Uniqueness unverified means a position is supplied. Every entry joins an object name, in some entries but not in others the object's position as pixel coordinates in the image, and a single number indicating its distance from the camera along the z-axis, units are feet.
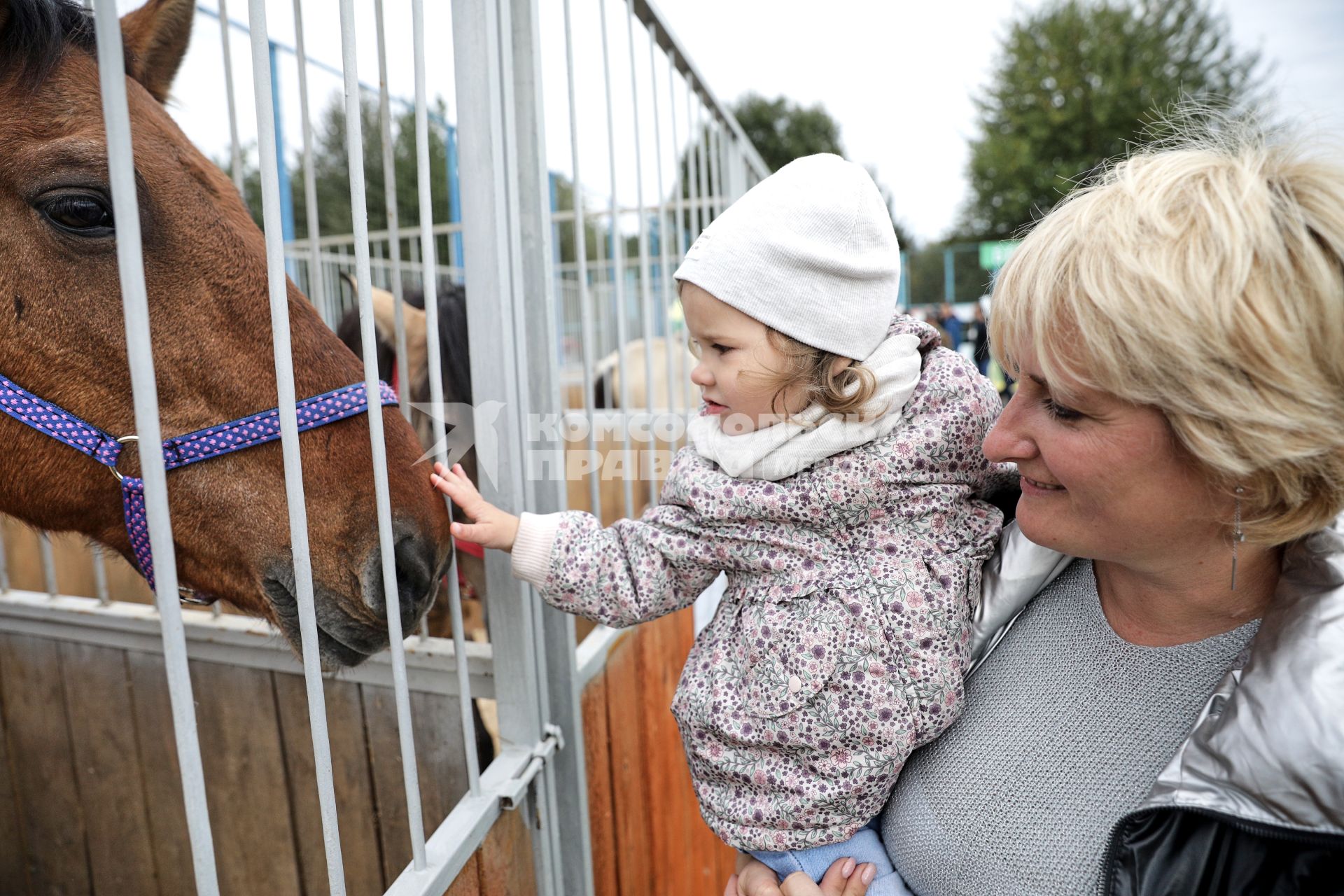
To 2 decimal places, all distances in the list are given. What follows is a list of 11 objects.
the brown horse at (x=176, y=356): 3.59
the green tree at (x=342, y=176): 47.67
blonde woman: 2.49
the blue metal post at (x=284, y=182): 13.74
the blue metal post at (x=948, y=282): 60.80
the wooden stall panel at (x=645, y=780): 6.13
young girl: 3.54
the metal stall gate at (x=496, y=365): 2.35
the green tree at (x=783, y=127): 104.73
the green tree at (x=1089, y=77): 65.00
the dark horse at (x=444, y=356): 8.16
